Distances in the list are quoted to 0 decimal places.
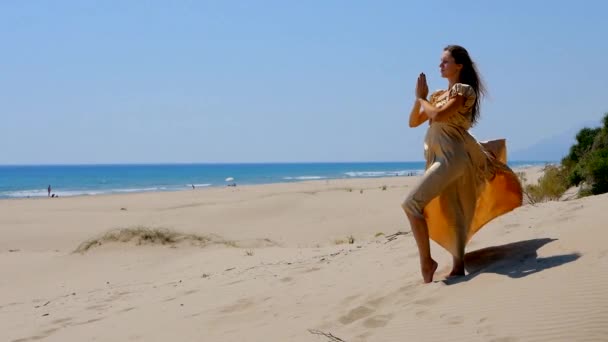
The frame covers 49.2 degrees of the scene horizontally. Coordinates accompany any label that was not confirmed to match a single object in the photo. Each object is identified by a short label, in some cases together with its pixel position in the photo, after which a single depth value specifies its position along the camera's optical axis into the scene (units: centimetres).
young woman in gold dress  544
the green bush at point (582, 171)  1044
